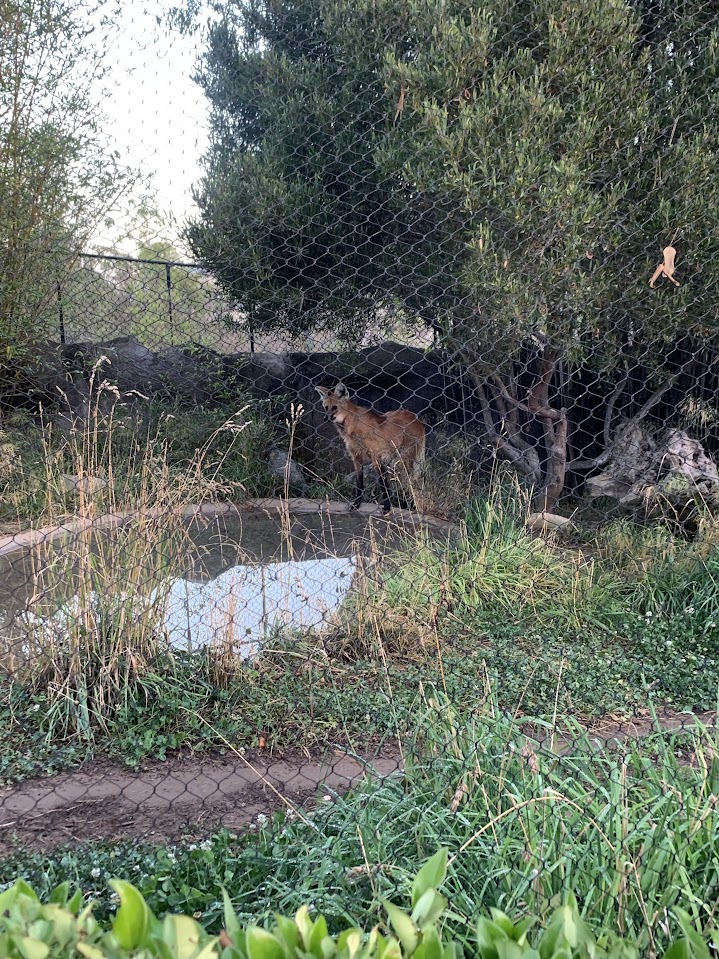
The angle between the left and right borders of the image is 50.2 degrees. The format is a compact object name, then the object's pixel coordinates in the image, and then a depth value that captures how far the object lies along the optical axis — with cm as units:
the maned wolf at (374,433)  632
